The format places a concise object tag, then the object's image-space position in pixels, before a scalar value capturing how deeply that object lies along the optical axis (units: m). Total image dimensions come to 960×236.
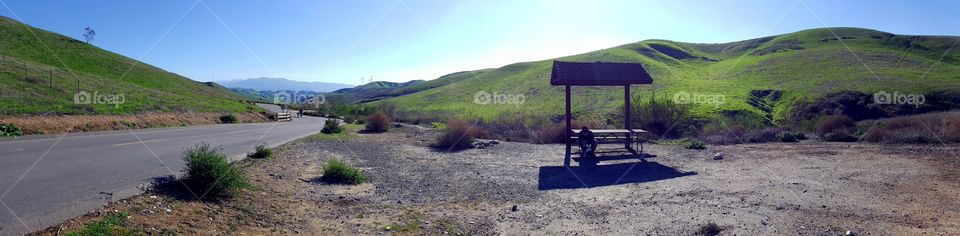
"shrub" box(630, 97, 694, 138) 21.72
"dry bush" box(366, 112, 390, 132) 26.05
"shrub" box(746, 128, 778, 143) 17.33
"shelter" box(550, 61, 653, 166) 15.31
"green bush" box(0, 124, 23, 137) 16.59
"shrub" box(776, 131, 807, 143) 16.81
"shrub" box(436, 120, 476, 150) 16.91
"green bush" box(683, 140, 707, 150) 15.75
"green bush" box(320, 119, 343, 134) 23.34
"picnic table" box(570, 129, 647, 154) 14.46
